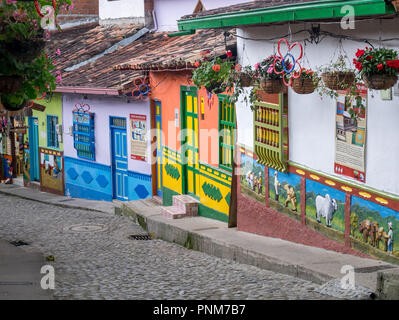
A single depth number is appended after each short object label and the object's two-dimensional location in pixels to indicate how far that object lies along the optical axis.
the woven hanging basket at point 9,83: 6.28
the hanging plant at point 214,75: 11.09
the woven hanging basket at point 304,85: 8.88
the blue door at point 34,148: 21.97
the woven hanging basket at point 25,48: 6.23
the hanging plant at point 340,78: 8.07
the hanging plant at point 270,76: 9.59
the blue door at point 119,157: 17.62
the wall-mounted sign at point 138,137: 16.52
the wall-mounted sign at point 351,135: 8.38
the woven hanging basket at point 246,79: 10.55
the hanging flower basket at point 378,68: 7.14
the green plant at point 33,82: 6.67
